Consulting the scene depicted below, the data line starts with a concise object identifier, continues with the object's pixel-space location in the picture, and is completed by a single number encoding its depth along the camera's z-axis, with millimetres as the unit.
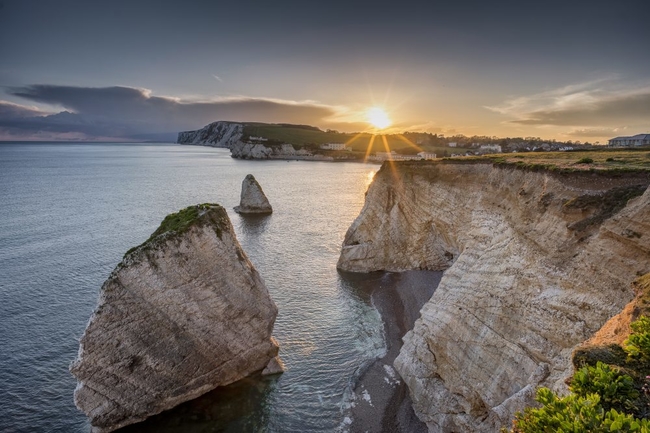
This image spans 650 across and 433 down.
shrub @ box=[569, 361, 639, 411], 8488
